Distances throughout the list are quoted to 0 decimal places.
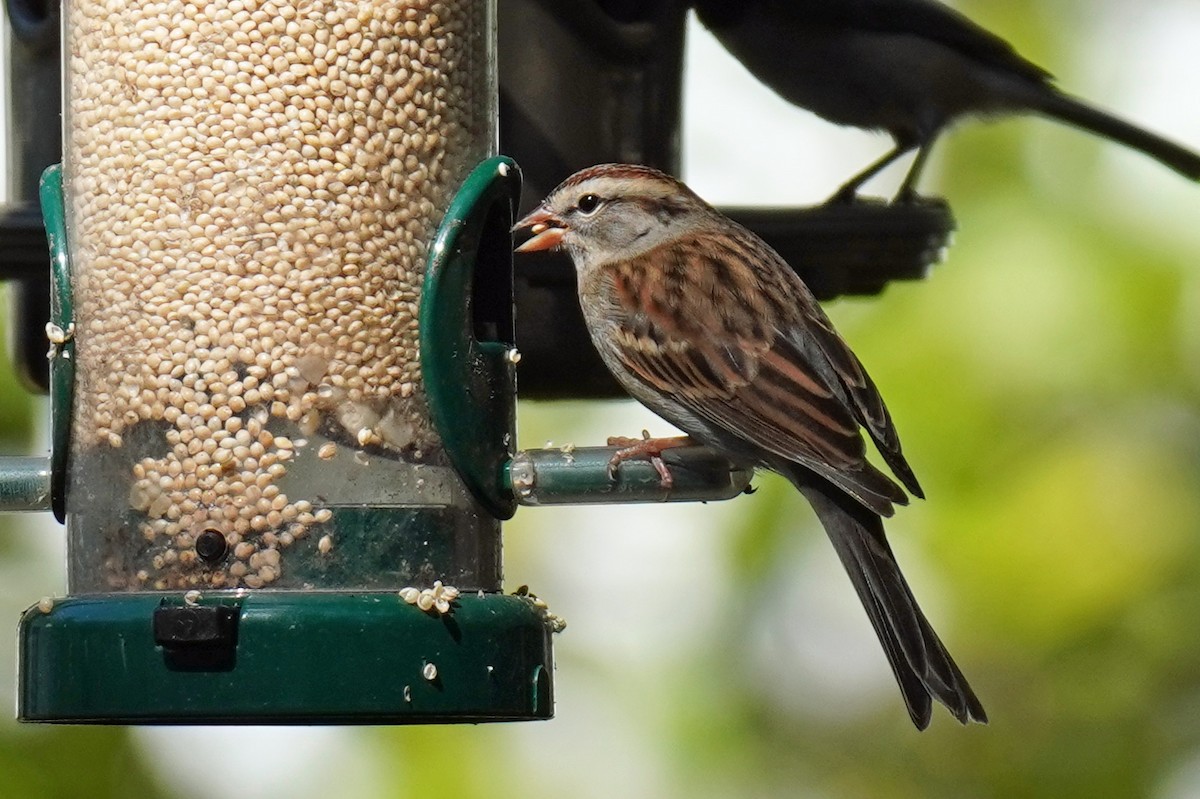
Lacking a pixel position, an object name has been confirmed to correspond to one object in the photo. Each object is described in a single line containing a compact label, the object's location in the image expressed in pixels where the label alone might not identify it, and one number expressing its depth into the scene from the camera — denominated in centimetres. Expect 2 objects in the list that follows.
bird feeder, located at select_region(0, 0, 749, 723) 787
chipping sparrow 858
